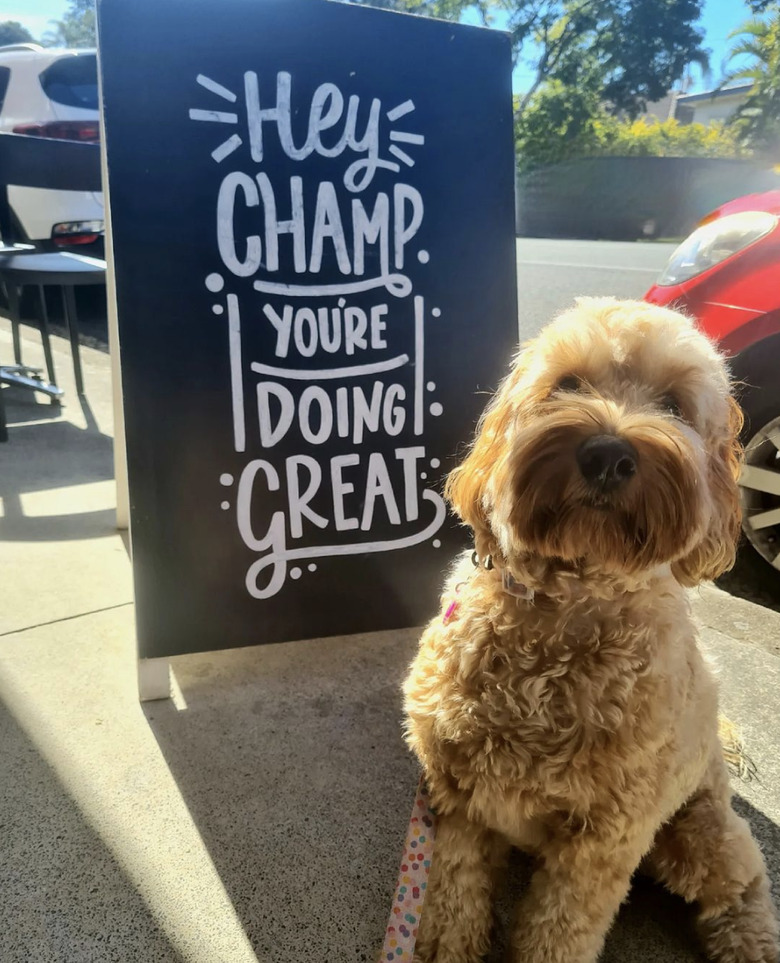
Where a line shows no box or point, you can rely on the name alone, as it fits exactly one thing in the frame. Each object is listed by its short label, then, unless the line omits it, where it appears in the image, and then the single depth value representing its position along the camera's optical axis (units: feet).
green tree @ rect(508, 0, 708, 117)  91.20
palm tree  75.72
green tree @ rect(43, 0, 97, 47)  114.74
